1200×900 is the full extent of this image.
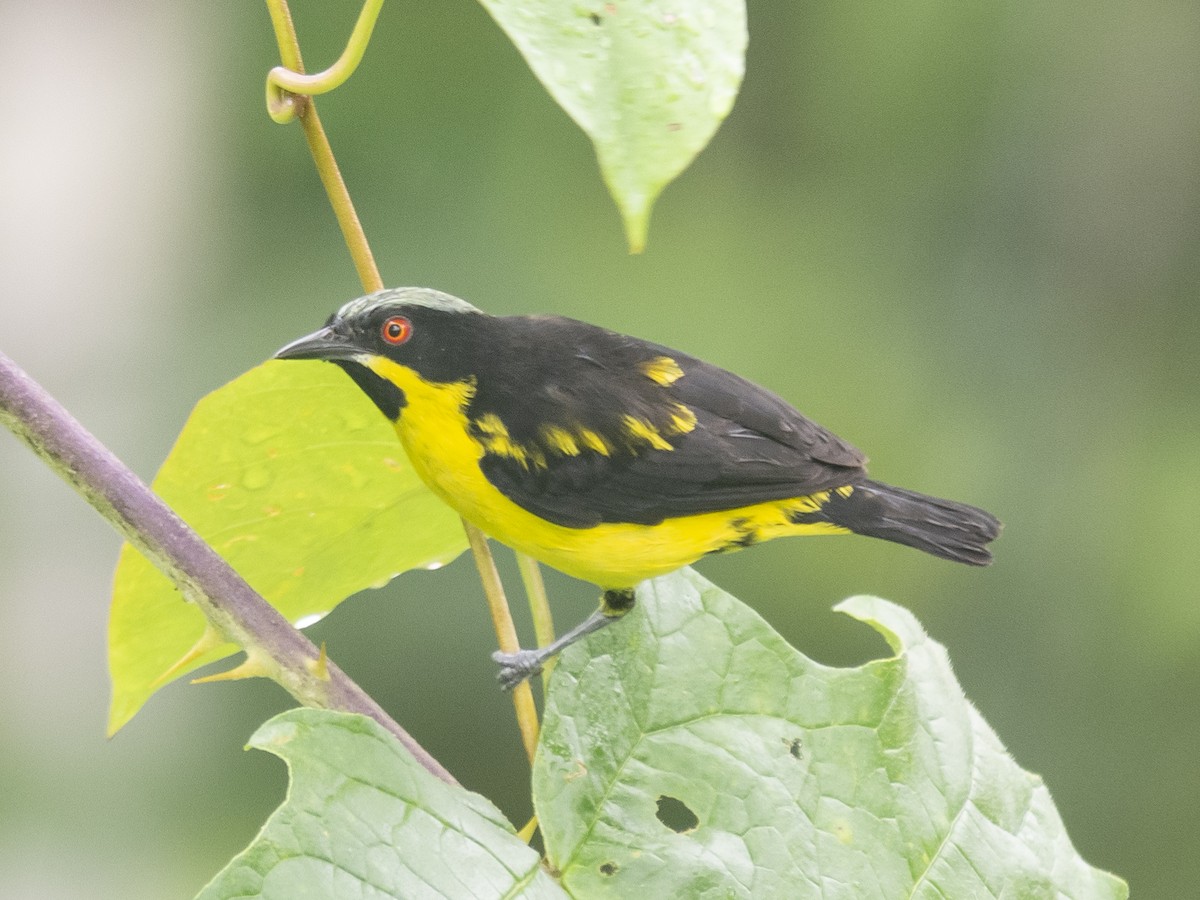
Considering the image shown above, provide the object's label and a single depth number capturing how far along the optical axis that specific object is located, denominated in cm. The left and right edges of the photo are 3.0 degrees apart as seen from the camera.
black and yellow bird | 315
